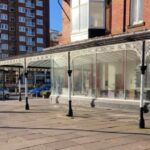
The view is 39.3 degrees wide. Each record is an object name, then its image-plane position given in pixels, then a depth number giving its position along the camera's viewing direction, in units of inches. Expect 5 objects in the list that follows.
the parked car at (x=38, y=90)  1023.1
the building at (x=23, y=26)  2225.3
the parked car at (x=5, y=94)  890.6
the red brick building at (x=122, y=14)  452.1
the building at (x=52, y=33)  2751.8
